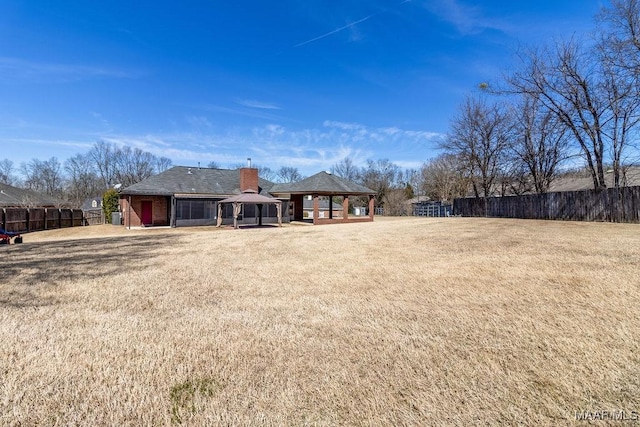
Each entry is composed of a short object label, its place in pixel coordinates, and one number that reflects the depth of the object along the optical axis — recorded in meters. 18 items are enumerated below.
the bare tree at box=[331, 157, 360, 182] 60.12
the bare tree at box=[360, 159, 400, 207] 51.19
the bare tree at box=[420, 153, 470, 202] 39.88
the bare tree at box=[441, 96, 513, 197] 25.69
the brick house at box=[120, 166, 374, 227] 23.27
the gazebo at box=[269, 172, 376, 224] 26.07
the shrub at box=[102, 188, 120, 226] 28.67
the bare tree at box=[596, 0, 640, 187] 14.58
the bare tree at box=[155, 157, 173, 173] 63.90
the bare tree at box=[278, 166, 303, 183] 80.71
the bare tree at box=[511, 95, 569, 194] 22.36
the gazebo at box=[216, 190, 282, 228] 22.38
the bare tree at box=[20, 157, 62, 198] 55.25
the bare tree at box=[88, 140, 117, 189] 56.03
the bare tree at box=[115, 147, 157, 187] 55.72
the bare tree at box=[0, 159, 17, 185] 52.30
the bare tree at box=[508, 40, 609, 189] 17.61
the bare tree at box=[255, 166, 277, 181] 81.00
